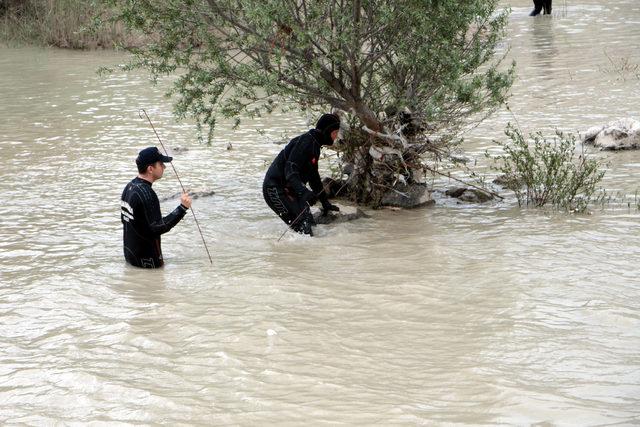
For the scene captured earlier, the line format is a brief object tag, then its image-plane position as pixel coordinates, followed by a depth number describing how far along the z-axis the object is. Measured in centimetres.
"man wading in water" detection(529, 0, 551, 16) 3081
